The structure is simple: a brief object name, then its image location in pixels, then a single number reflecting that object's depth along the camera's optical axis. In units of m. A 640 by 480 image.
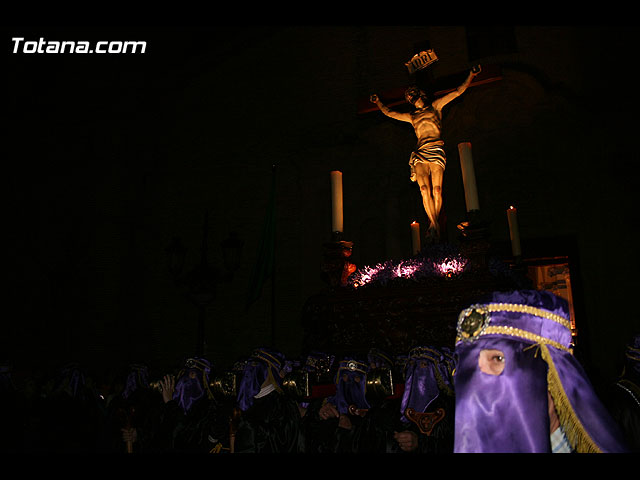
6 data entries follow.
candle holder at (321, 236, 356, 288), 4.70
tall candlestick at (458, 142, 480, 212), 4.57
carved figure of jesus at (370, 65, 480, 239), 5.84
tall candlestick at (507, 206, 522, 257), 5.63
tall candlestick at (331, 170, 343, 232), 4.88
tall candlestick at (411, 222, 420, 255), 6.40
